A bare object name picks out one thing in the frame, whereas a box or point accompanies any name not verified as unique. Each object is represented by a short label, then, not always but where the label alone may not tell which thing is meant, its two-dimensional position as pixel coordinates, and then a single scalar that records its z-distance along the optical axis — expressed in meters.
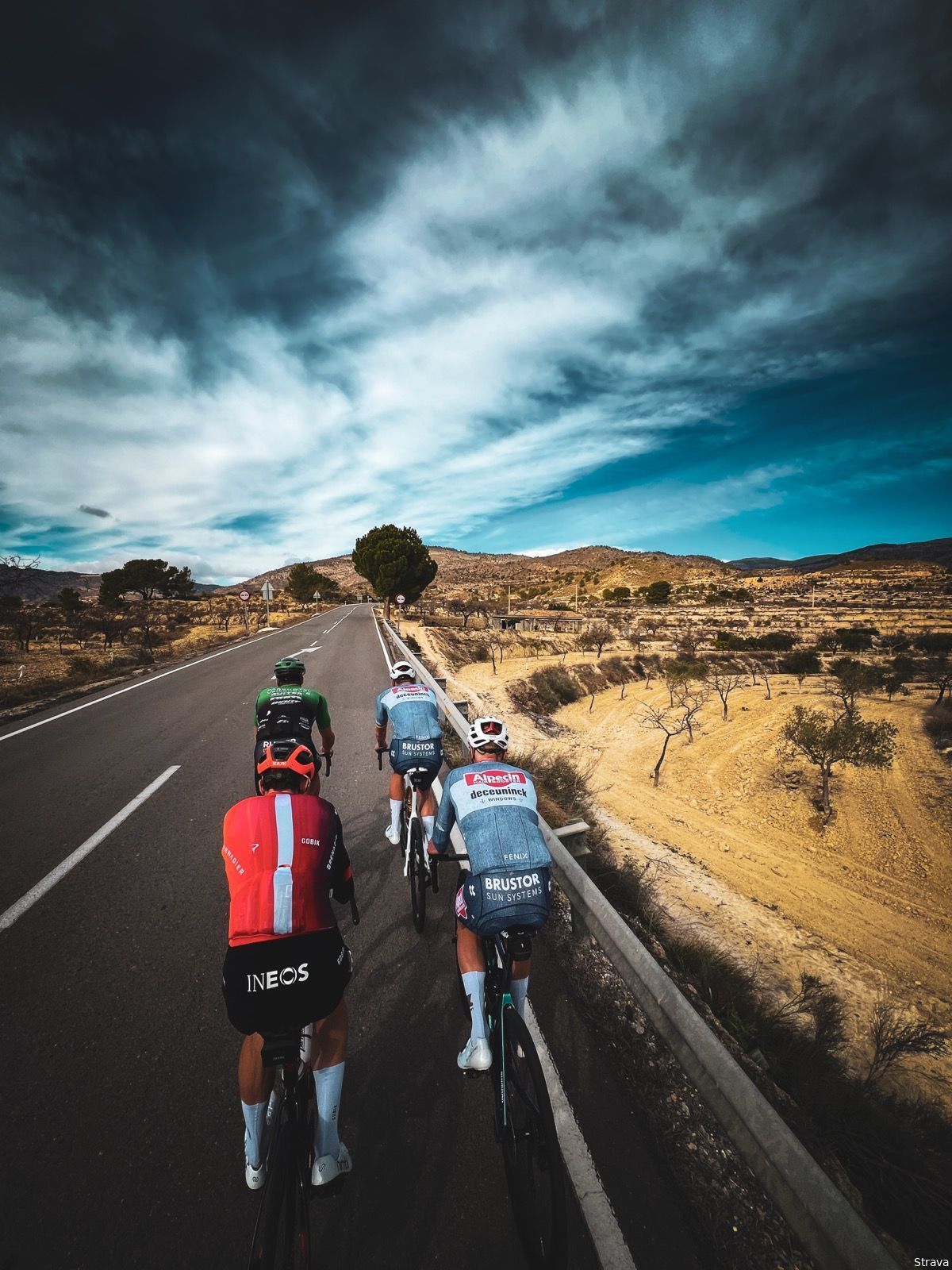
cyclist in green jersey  4.51
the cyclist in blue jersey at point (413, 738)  4.92
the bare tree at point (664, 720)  17.50
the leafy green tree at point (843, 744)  11.88
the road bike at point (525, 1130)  2.07
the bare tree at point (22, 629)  21.50
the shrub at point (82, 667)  15.72
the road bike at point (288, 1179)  1.83
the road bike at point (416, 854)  4.19
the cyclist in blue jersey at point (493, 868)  2.79
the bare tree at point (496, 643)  30.00
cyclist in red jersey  2.08
